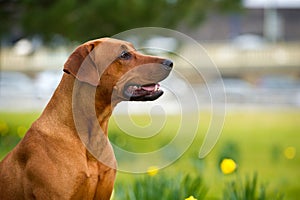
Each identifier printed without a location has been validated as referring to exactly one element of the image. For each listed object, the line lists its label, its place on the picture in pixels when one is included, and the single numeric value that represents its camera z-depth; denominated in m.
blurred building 63.16
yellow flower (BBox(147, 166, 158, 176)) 7.24
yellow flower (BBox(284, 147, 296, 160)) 11.31
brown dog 5.09
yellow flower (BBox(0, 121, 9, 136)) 14.15
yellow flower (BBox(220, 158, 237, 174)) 6.75
